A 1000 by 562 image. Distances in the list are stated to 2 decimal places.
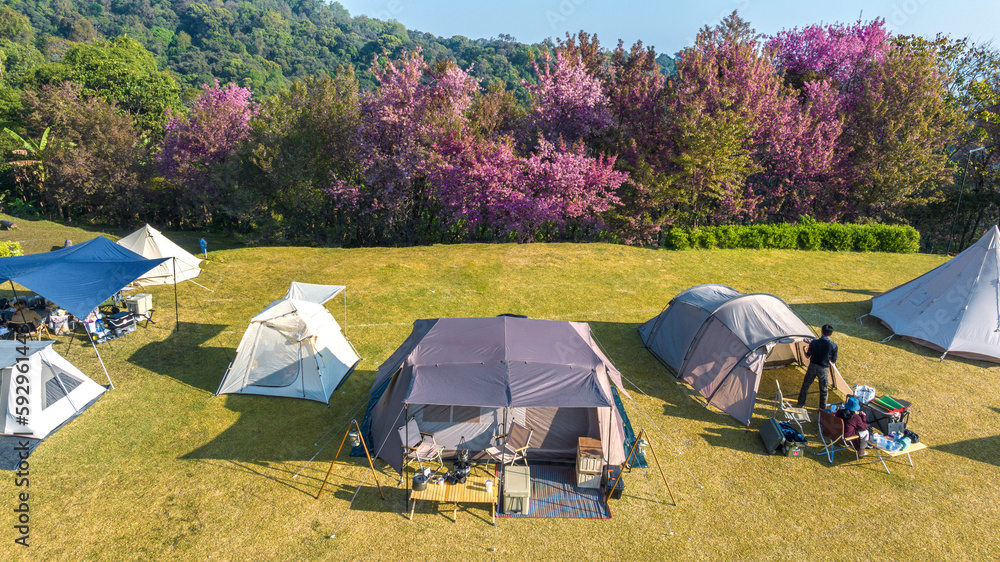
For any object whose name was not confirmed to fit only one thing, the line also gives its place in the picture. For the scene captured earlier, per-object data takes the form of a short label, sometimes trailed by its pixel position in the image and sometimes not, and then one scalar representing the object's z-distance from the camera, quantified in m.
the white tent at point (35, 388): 10.22
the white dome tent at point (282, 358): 12.23
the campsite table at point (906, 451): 9.99
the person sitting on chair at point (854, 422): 10.30
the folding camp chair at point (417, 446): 9.41
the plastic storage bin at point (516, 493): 8.69
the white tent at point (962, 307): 14.45
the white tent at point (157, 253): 18.84
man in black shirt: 11.21
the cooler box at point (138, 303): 15.77
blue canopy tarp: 12.29
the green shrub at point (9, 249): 20.88
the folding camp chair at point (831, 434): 10.41
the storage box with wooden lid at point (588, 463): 9.29
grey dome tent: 11.62
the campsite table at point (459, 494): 8.58
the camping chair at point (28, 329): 14.08
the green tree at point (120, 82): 51.12
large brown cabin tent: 8.86
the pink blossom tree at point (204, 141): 33.09
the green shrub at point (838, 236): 27.27
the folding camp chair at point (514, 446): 9.49
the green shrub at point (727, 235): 26.70
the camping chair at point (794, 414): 10.85
